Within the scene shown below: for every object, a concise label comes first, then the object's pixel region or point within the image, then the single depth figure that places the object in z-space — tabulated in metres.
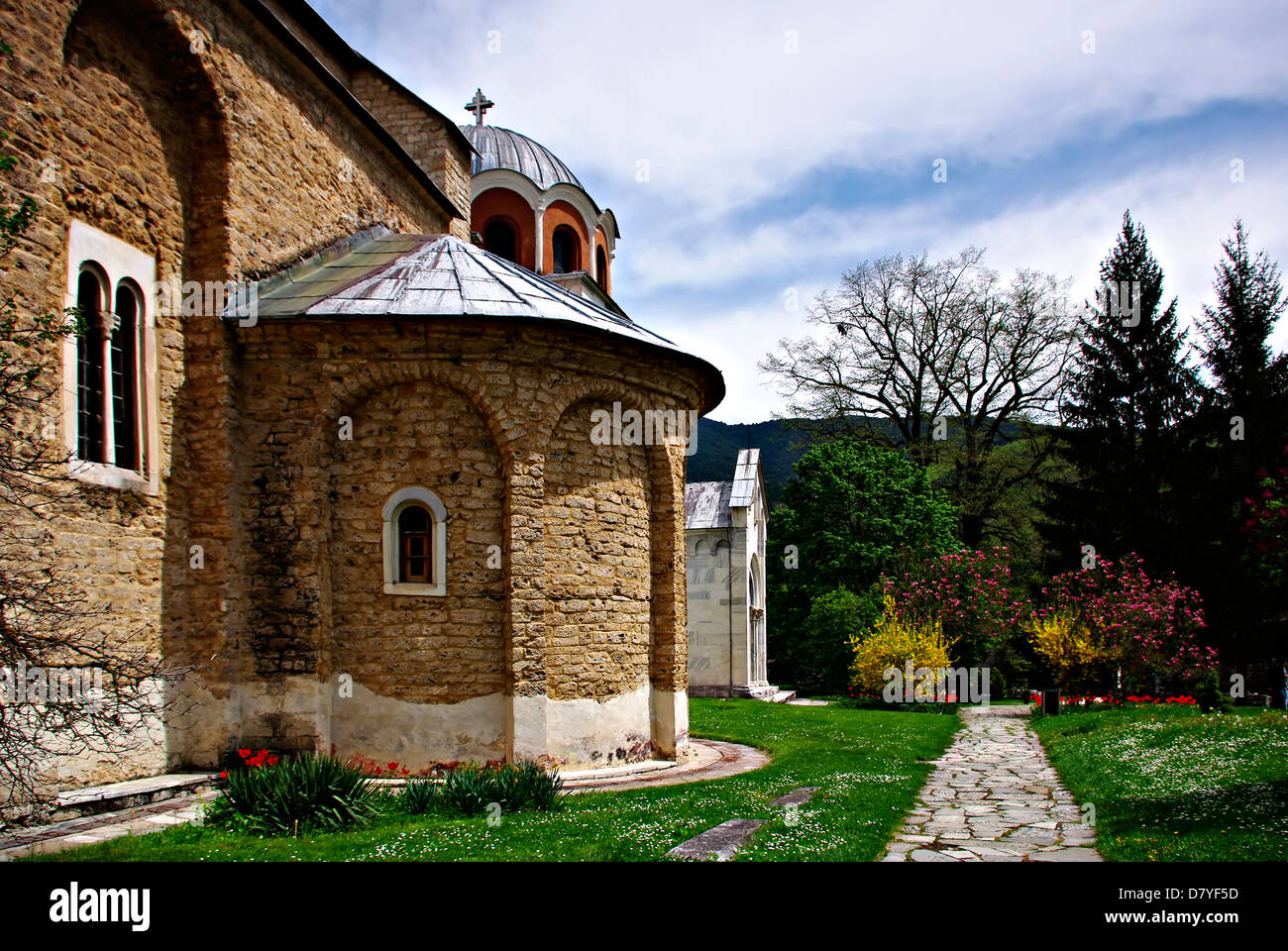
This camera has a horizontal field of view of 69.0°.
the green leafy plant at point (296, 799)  7.45
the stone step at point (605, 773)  10.18
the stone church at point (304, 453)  9.20
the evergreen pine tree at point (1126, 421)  27.06
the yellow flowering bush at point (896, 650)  22.27
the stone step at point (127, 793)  7.79
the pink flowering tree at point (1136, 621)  18.53
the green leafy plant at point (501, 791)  8.05
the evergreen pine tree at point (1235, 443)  24.86
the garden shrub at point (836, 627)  25.44
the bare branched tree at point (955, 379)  33.19
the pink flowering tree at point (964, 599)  23.84
